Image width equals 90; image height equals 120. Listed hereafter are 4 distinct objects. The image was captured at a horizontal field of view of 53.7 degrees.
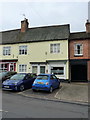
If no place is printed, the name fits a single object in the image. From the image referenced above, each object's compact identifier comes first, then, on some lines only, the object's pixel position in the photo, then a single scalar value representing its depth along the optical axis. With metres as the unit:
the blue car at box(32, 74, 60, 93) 7.68
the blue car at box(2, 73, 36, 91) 7.93
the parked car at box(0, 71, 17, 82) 9.88
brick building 12.53
